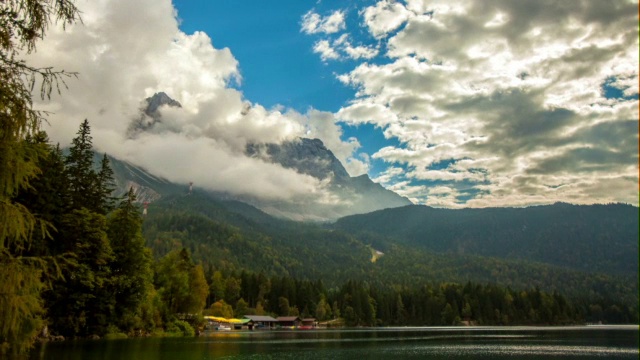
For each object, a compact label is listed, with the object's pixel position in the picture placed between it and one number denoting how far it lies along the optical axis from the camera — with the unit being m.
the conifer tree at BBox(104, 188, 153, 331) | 69.56
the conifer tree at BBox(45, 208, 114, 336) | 59.62
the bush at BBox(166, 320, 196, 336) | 95.06
